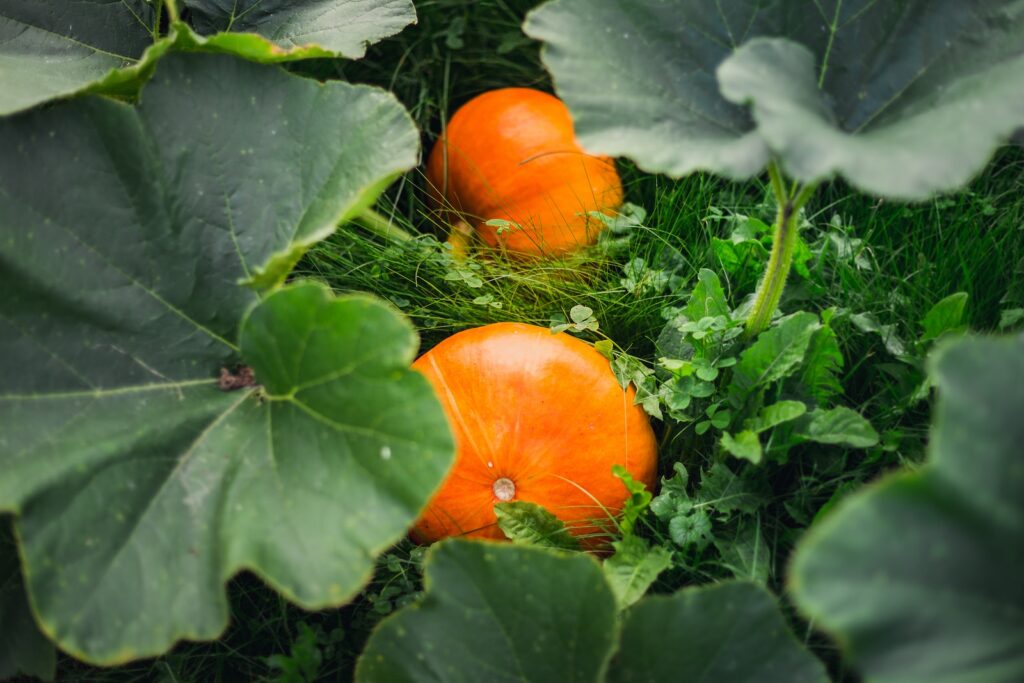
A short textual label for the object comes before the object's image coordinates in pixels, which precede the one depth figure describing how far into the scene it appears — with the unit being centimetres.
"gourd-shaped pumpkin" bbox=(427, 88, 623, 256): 193
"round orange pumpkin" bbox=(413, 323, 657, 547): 153
